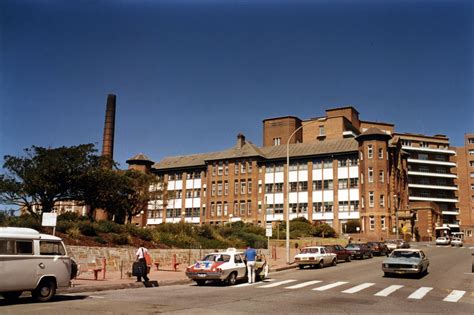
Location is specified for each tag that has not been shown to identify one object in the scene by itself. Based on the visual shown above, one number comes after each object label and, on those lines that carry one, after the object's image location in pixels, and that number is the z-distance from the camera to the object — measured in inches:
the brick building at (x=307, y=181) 2970.0
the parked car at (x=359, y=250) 1542.0
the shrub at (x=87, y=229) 1121.4
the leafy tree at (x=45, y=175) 1418.6
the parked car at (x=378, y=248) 1737.2
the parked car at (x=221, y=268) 802.8
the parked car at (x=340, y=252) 1384.1
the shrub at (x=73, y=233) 1059.9
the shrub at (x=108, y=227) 1172.4
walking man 782.5
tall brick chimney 2960.1
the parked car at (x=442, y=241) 2701.8
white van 541.6
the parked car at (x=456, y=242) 2632.9
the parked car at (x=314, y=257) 1197.1
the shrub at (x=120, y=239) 1148.1
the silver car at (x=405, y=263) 924.6
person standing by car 860.6
